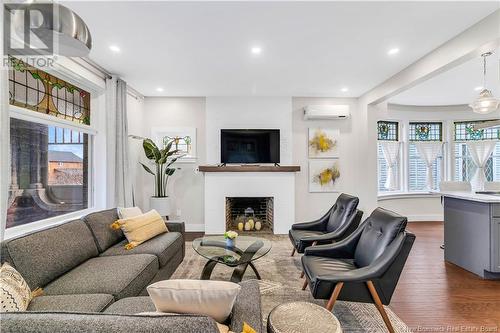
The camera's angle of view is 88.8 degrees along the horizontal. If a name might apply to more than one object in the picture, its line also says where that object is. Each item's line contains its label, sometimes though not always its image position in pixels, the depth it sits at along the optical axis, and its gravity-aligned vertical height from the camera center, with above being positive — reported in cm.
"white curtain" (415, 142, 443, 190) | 641 +28
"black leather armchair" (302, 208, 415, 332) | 192 -85
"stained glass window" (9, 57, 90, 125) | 261 +87
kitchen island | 291 -83
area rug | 218 -134
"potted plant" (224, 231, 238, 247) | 285 -82
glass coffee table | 243 -92
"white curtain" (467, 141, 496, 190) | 613 +21
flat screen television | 515 +40
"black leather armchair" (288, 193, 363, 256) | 303 -82
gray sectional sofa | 86 -78
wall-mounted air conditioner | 507 +106
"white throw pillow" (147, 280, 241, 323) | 109 -56
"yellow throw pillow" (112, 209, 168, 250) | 283 -72
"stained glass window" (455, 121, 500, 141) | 620 +77
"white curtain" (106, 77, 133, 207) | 389 +32
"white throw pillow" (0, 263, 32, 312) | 139 -72
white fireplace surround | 508 -54
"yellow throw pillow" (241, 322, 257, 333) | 97 -63
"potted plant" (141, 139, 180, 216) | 465 -13
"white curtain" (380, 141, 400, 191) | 635 +11
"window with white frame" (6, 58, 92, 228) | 262 +24
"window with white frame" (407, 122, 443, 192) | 645 +18
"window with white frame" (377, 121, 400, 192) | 637 +26
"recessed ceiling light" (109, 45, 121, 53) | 308 +144
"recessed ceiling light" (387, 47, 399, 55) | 316 +143
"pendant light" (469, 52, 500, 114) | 330 +80
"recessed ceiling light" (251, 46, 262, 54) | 311 +143
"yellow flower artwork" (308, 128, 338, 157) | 531 +45
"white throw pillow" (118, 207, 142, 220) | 307 -58
